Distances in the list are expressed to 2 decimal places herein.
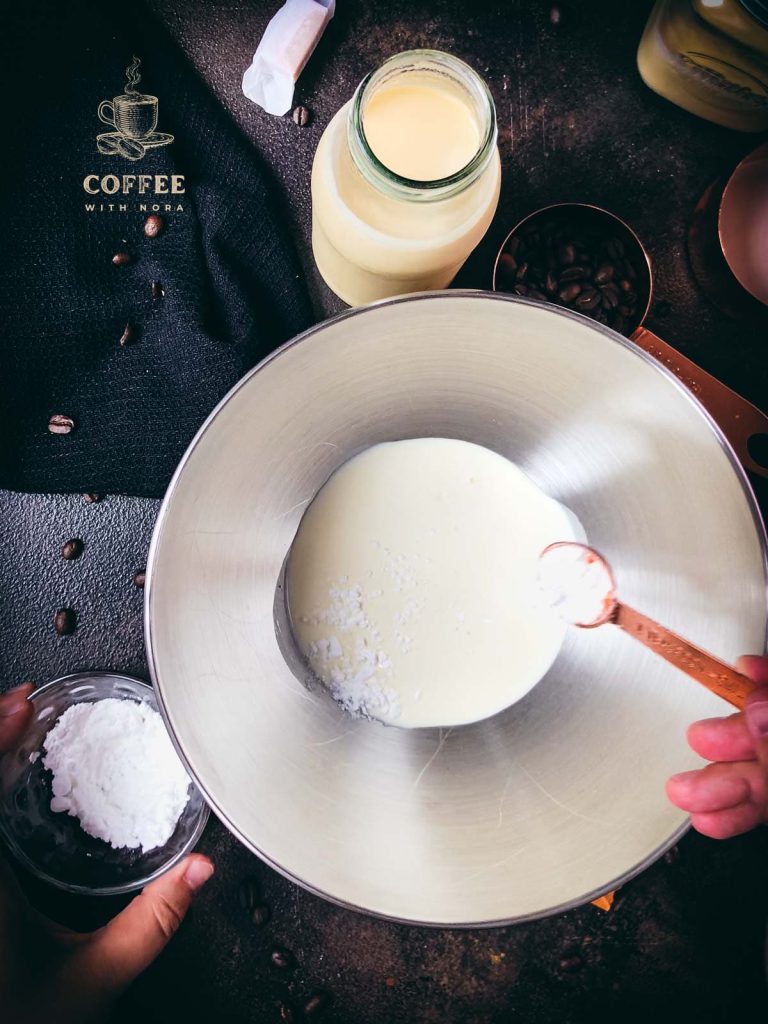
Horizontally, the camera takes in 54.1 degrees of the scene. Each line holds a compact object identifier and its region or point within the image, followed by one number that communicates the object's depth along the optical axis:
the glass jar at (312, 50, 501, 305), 0.56
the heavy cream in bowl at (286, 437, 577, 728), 0.69
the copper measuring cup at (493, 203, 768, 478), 0.79
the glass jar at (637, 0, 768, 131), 0.69
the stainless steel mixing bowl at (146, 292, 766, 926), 0.60
